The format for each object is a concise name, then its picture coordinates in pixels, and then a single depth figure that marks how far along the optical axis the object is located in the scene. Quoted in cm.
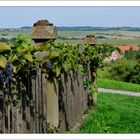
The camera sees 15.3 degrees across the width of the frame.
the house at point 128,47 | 5119
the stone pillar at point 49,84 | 520
